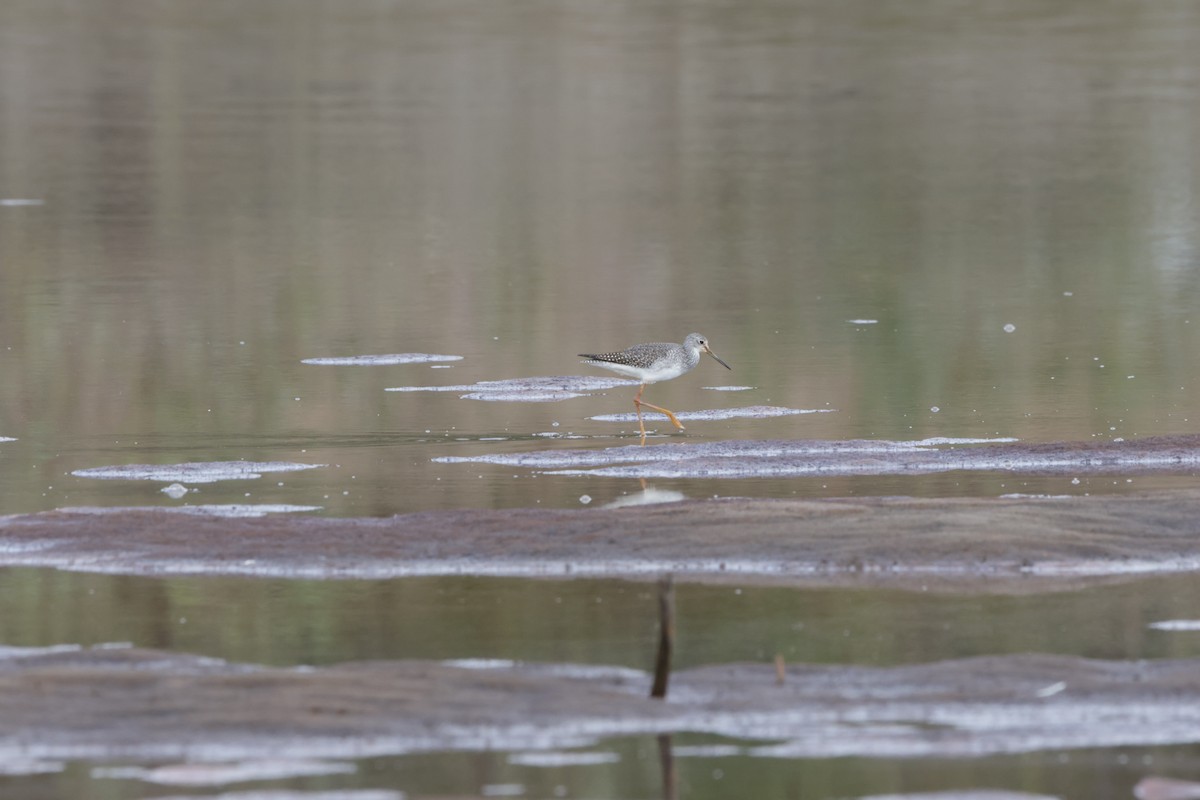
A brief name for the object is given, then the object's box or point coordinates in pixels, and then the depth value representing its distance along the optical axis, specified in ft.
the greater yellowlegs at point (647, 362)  110.22
